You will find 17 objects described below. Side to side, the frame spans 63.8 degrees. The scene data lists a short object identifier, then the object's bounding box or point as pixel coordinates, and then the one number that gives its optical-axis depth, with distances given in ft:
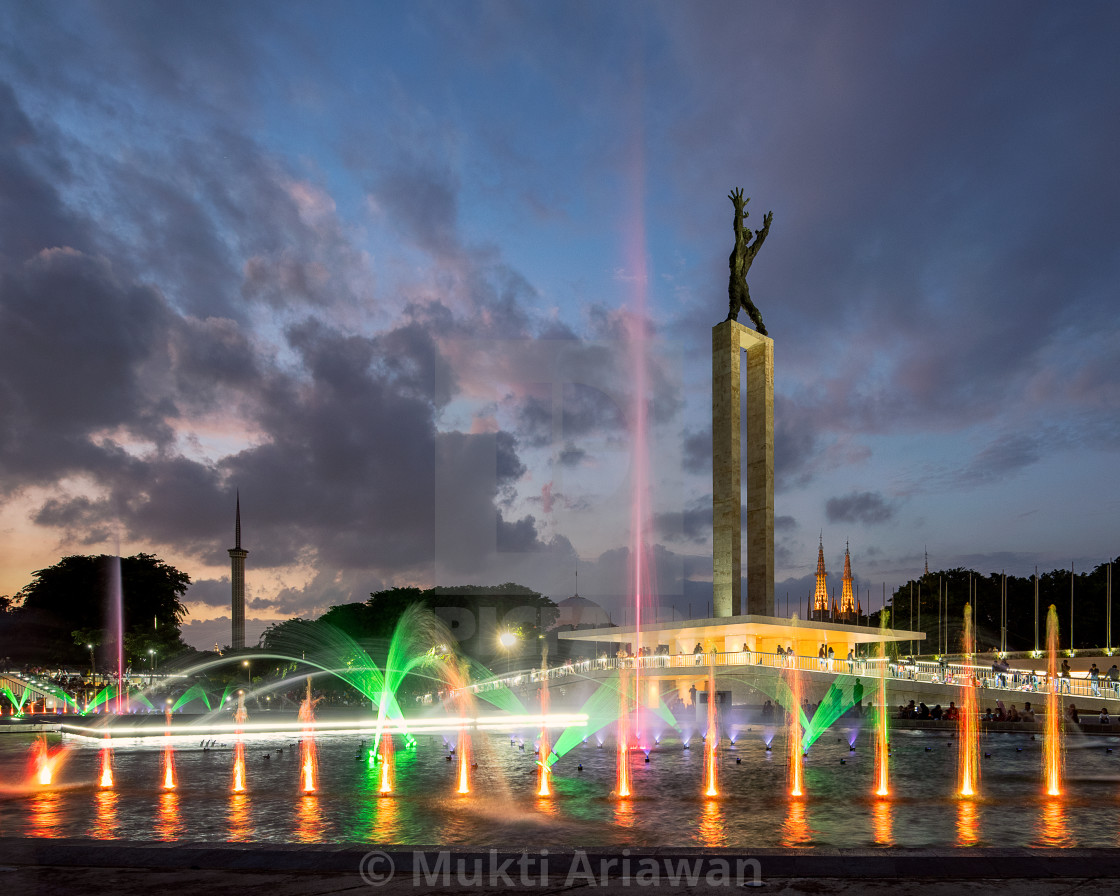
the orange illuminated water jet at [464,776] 44.50
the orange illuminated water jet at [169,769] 46.80
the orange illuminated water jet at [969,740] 46.48
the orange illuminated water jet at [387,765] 44.63
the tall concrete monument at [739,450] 147.95
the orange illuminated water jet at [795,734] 46.55
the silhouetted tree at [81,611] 236.22
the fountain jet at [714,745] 44.67
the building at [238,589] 297.74
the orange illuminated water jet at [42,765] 49.70
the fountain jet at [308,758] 46.68
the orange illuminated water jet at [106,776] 46.93
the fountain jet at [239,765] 46.09
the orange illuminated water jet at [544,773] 43.04
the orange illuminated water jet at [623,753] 44.28
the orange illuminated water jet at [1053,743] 46.06
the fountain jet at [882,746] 45.16
